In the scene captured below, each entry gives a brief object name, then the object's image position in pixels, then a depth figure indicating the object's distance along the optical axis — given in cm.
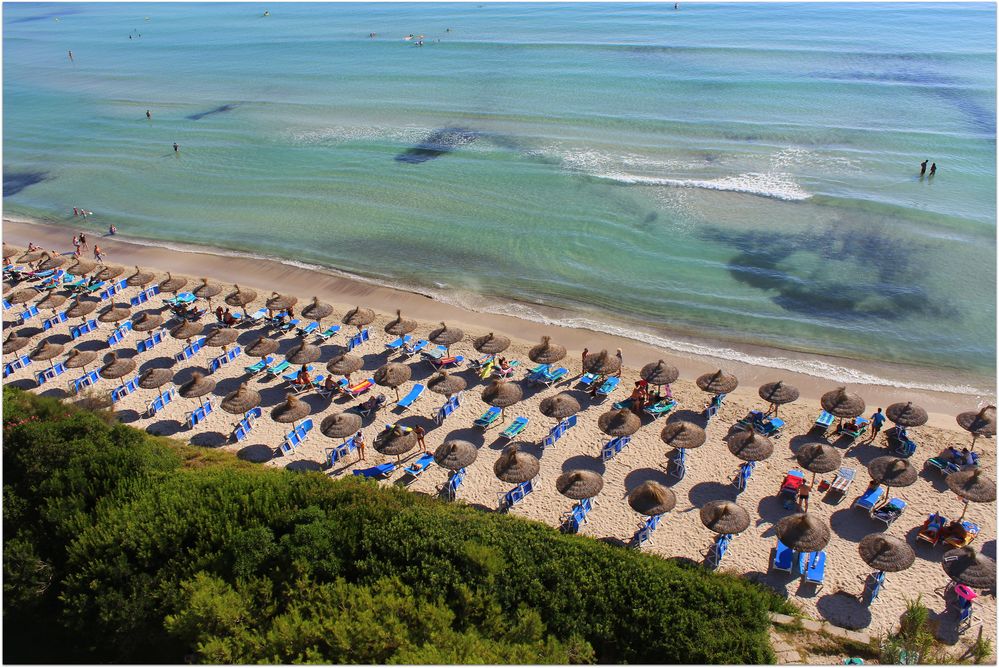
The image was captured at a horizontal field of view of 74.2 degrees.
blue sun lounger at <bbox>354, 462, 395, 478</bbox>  1831
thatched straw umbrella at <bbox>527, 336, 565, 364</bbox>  2228
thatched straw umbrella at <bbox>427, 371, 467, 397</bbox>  2088
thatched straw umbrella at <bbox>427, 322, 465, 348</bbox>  2330
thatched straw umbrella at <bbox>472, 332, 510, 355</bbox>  2286
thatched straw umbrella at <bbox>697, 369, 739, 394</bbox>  2028
